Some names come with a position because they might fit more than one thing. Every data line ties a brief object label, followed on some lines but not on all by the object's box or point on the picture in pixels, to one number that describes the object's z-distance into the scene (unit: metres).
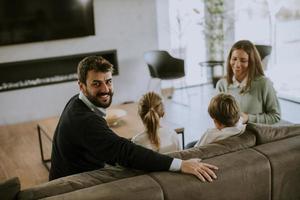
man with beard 2.12
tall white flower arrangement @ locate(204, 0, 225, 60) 7.23
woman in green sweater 3.43
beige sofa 1.98
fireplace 6.04
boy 2.73
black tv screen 5.79
